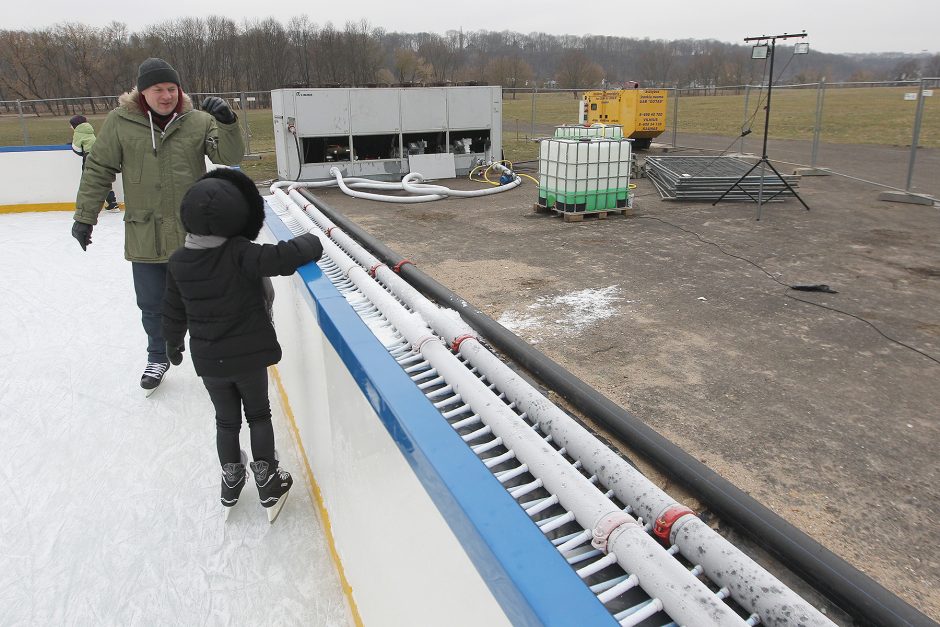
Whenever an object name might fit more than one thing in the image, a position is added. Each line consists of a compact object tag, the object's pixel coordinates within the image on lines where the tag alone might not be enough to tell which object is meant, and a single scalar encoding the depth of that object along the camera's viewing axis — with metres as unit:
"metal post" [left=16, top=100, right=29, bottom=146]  15.18
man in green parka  3.50
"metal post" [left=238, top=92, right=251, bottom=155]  15.48
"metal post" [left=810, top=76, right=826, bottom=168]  13.23
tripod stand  8.05
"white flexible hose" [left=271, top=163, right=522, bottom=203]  11.81
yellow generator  17.03
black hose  2.00
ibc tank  9.28
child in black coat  2.46
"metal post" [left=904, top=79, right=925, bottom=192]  9.69
